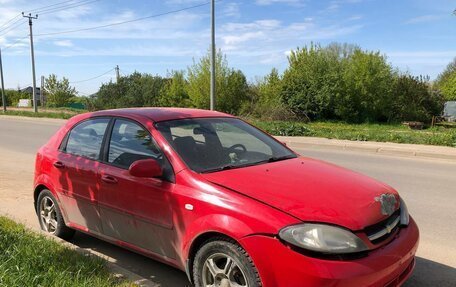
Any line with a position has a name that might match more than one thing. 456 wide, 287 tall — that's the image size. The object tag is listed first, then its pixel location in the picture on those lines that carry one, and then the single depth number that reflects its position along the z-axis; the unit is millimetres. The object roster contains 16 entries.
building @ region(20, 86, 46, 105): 85631
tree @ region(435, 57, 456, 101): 49031
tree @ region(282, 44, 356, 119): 37219
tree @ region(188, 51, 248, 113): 42500
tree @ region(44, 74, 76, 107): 85688
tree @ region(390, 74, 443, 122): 39750
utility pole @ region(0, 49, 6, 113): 49803
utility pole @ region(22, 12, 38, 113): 39906
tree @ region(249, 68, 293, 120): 34062
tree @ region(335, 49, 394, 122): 38844
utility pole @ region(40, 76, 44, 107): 76862
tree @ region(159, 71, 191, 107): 50719
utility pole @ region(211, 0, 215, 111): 22391
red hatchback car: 2846
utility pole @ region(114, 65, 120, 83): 75219
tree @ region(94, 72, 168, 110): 58125
